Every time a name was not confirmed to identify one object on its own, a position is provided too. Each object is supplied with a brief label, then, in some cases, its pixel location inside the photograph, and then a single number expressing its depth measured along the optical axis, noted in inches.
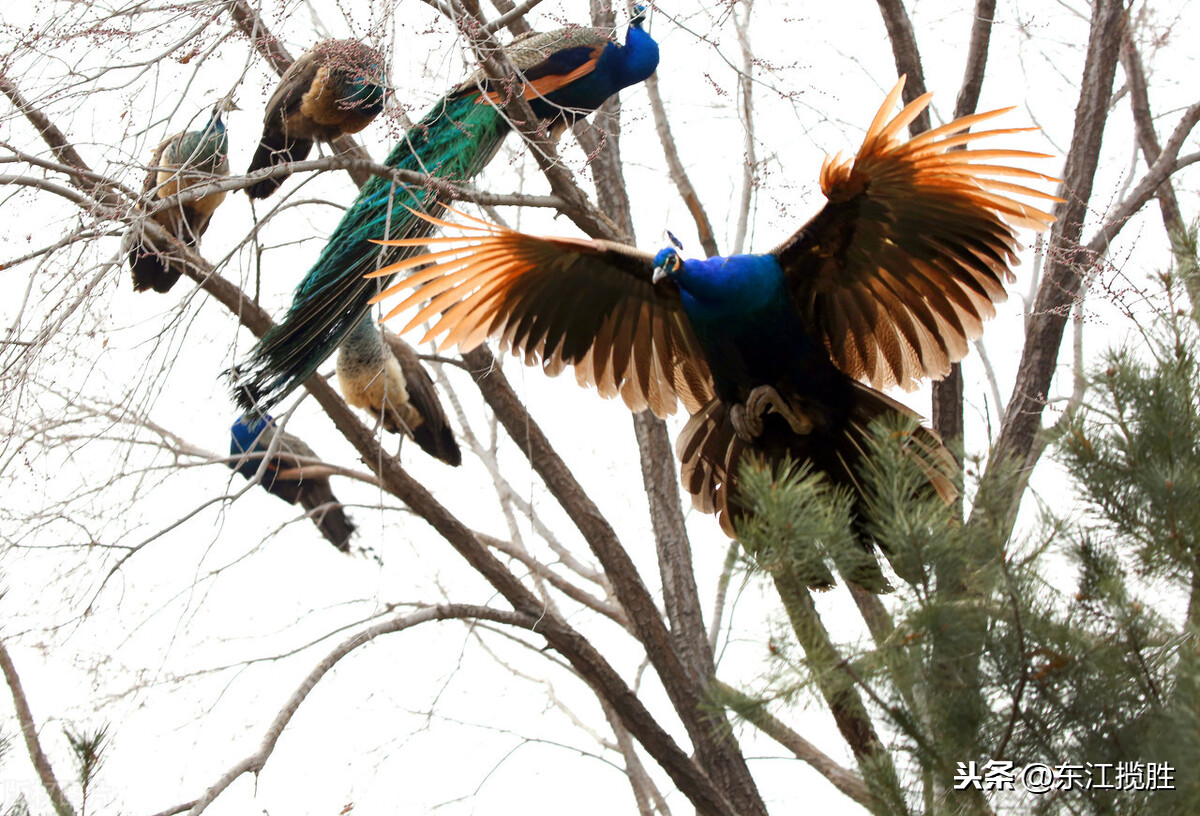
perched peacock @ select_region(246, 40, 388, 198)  291.0
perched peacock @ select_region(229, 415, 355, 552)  434.3
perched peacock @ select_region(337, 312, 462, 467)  398.6
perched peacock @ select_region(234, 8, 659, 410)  254.7
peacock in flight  229.0
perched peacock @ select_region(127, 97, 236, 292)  204.4
